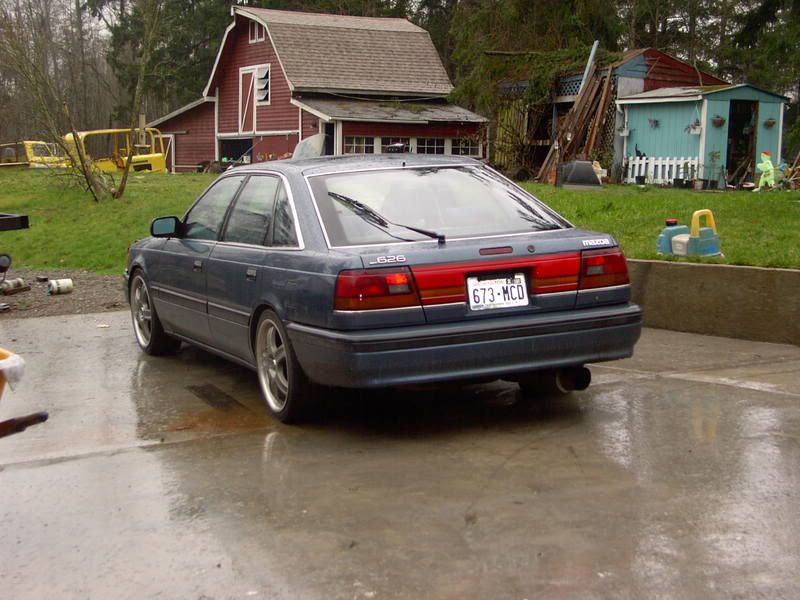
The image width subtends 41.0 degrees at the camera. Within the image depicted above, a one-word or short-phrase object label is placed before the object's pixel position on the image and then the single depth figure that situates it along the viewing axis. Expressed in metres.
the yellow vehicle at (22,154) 38.25
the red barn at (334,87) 35.59
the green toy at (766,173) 21.95
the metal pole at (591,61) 27.58
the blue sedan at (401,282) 5.47
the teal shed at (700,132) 24.44
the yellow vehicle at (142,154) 37.94
